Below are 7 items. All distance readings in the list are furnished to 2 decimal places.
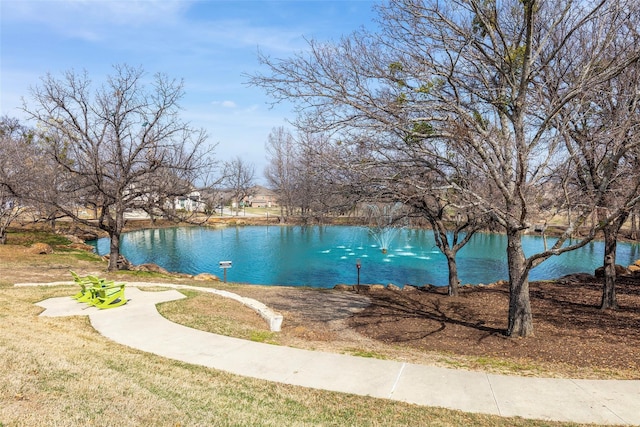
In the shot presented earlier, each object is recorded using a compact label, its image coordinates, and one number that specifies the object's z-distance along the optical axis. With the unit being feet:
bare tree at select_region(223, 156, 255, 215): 217.66
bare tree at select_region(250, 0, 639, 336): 26.68
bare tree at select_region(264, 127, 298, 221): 182.06
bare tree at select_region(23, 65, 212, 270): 53.78
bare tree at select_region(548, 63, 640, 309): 26.04
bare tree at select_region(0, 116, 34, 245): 80.71
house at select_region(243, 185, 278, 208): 391.86
